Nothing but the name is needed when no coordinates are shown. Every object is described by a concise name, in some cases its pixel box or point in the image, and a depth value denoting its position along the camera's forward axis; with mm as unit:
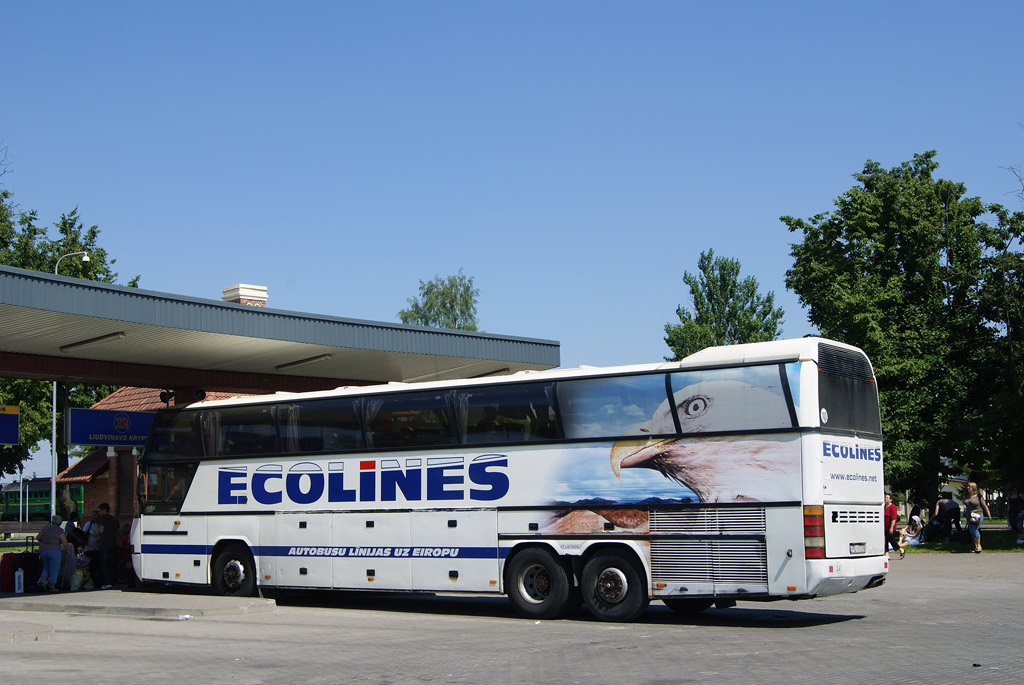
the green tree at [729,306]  77125
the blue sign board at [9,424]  21797
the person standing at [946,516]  32906
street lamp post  36881
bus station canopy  18688
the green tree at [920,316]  38750
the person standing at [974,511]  28641
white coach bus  14344
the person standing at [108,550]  22312
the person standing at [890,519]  26766
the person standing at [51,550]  21297
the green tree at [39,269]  46875
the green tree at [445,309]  81312
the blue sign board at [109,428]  22109
